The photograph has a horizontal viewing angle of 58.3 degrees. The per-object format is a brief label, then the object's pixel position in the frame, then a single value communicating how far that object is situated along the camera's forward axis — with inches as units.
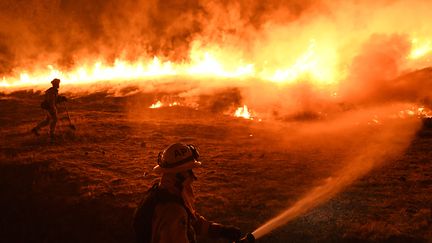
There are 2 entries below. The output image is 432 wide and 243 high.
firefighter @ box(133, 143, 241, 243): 127.0
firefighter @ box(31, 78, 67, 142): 554.3
